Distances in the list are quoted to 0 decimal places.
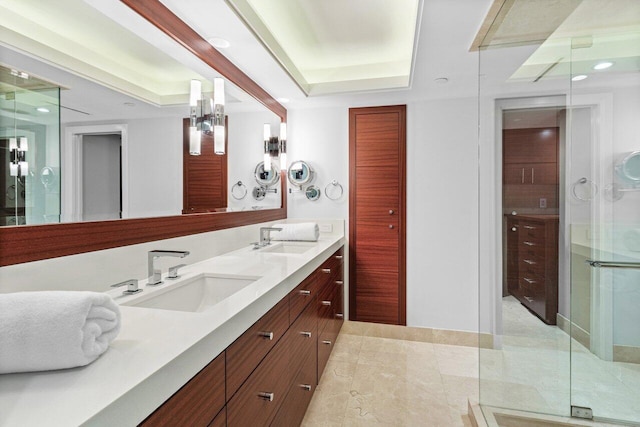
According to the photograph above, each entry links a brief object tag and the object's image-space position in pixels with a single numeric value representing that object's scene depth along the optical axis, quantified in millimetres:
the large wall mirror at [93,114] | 915
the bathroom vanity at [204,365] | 546
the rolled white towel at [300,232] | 2602
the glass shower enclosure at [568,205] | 1615
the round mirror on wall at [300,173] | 3006
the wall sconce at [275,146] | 2715
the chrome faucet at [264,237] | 2396
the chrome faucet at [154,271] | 1310
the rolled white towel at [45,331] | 581
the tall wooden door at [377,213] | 2912
